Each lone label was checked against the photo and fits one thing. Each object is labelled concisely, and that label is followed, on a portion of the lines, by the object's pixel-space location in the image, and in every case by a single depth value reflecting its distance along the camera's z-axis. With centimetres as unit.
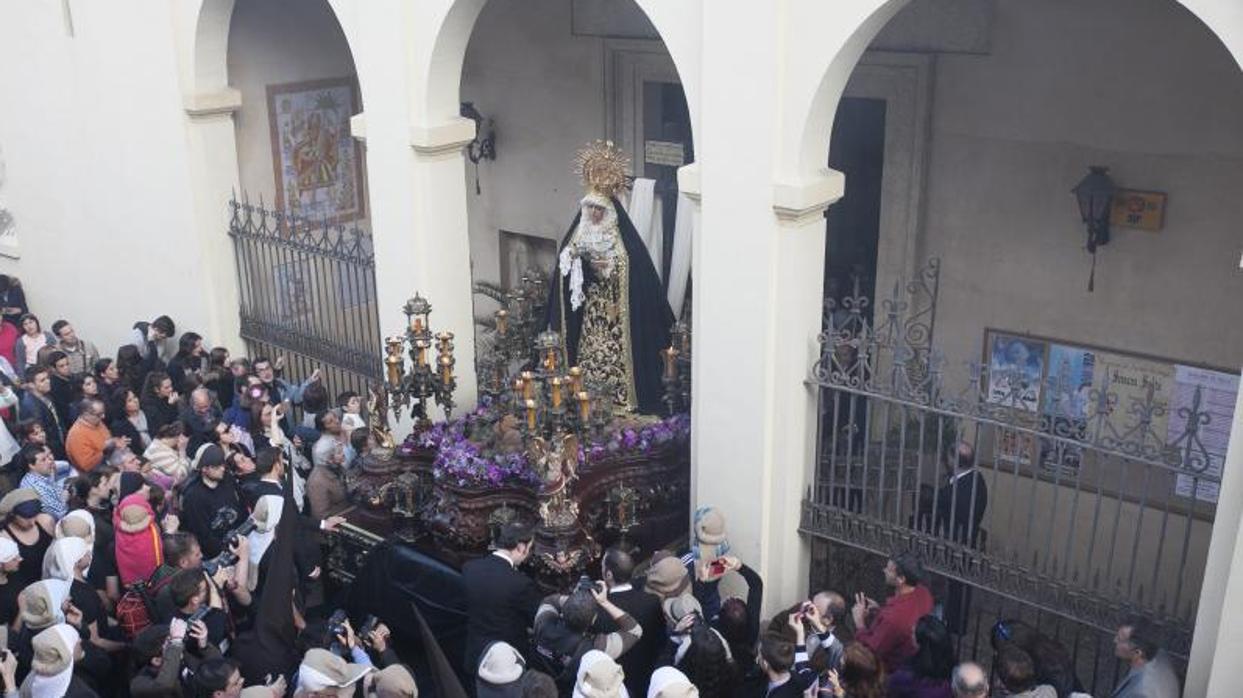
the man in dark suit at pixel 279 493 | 672
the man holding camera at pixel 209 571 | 582
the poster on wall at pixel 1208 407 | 716
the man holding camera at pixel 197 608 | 563
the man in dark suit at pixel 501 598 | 590
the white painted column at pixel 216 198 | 984
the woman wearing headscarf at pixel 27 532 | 643
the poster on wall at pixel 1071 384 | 770
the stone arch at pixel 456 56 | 665
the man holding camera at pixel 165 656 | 532
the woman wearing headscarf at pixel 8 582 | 606
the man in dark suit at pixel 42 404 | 863
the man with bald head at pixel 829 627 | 553
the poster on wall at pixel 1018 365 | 796
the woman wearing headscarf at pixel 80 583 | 607
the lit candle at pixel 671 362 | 781
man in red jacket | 579
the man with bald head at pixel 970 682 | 491
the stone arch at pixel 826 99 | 582
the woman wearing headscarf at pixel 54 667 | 530
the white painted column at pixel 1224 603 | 509
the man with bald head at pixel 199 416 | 823
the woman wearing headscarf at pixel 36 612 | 568
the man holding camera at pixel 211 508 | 691
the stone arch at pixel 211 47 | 942
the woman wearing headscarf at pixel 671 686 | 486
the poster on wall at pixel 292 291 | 985
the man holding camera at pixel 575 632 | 554
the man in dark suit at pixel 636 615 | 588
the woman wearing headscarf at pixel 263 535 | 648
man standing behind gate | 657
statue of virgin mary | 789
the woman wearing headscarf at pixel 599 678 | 499
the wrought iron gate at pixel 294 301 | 938
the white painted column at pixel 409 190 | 805
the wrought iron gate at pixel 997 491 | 585
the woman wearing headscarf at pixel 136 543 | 636
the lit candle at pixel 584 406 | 711
